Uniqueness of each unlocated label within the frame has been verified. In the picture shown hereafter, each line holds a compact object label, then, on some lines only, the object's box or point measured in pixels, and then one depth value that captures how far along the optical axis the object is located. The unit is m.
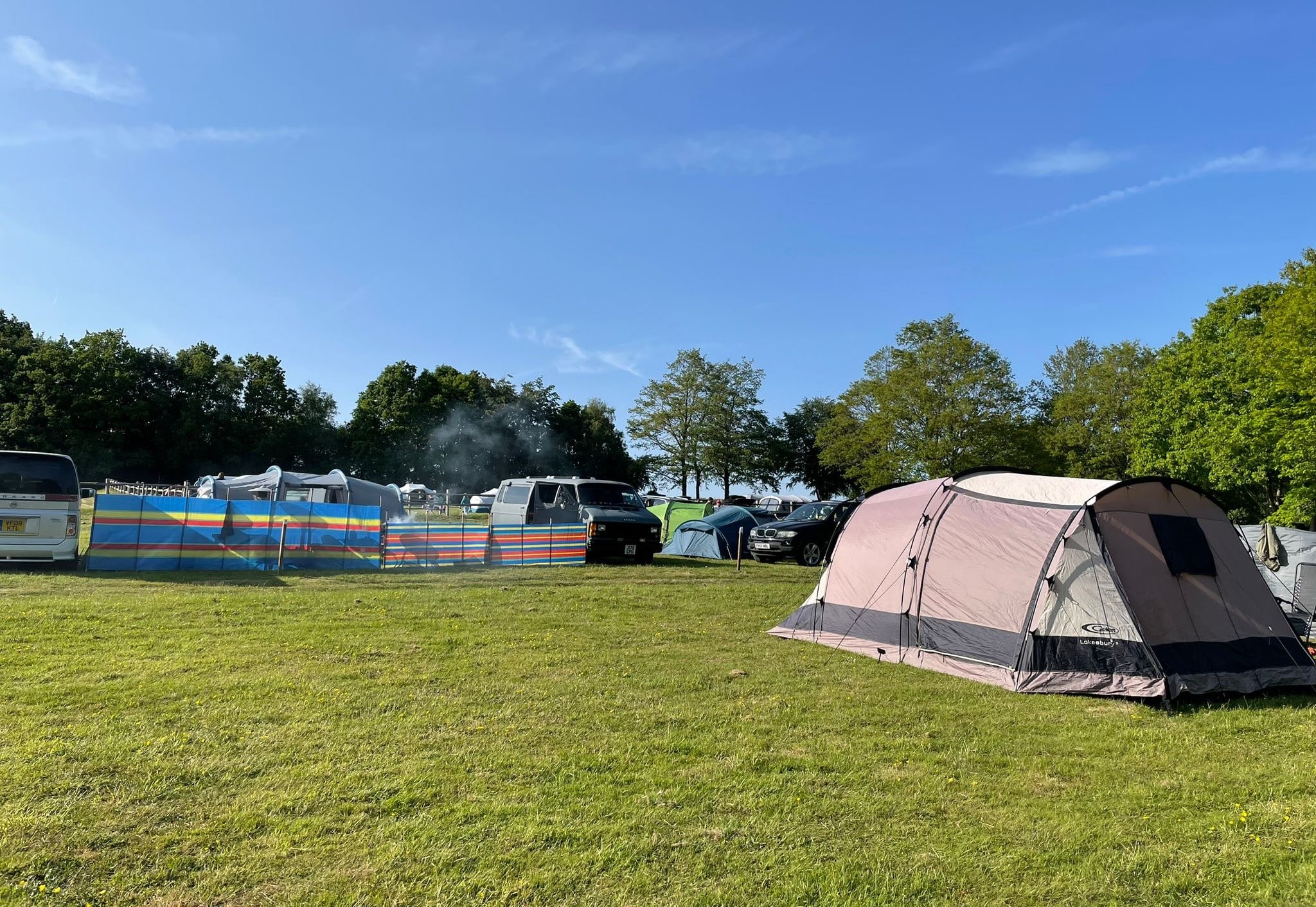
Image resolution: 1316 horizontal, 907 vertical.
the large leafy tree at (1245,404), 29.55
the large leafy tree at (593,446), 71.12
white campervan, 12.98
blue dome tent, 22.19
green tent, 28.14
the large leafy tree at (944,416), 44.50
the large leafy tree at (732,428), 60.78
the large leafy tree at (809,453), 76.19
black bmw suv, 21.05
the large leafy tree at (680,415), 61.34
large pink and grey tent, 7.29
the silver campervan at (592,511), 18.47
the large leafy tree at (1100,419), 49.66
